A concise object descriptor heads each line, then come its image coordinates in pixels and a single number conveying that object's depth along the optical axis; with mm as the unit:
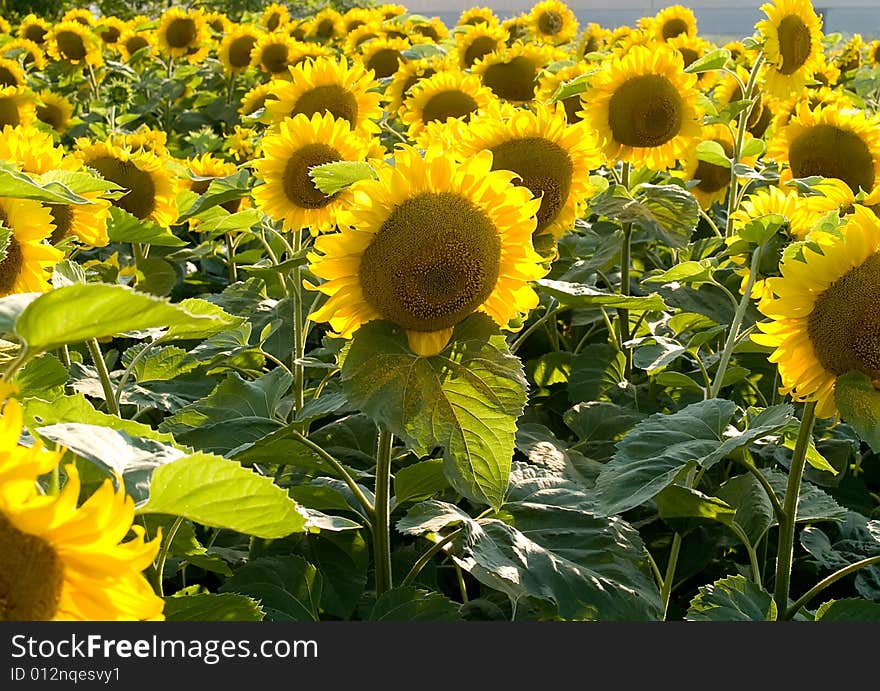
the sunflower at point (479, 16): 5018
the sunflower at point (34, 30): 5660
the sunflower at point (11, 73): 4098
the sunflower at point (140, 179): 2307
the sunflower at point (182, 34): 5332
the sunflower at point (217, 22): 5972
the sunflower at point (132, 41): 5684
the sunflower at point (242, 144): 3861
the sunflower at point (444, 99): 2738
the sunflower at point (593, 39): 5422
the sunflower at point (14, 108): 3262
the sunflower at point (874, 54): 5463
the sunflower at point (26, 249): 1274
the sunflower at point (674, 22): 4211
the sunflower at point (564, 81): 2949
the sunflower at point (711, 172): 2781
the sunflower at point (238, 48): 4891
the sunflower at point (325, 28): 5777
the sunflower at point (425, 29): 5078
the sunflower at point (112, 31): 5691
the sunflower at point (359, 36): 4848
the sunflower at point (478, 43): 4078
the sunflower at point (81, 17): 5530
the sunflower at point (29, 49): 5242
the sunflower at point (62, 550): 573
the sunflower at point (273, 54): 4508
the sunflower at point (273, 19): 5871
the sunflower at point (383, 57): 4180
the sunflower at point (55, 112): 4359
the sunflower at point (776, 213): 1608
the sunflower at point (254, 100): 3553
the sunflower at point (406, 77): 3412
